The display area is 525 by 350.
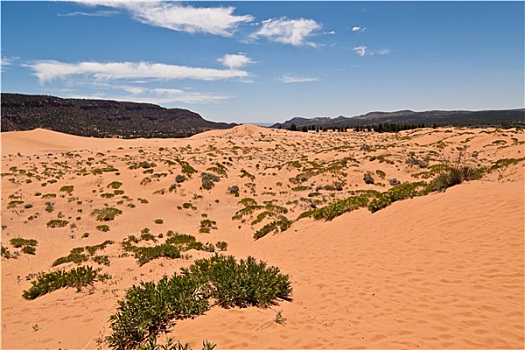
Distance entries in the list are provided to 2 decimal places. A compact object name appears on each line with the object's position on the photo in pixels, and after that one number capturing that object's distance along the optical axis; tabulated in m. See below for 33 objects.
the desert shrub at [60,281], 8.49
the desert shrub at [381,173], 27.23
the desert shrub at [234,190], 25.48
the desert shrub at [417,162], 28.92
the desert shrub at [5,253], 12.01
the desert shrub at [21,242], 13.64
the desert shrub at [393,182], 25.12
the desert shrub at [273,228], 14.96
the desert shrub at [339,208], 14.67
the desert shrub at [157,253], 10.42
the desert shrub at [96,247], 12.81
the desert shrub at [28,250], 12.91
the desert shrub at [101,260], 10.50
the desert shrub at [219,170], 32.24
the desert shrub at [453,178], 13.54
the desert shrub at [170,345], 4.54
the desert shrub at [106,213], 19.07
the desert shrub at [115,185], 26.66
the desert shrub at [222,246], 12.93
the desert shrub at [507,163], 17.94
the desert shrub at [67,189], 25.65
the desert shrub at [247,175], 29.72
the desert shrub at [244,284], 6.29
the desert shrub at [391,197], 13.87
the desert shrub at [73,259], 10.94
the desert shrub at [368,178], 26.03
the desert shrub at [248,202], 21.99
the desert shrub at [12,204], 21.33
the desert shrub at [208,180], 26.97
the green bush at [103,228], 17.06
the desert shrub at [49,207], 20.53
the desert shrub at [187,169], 30.32
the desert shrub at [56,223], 17.62
